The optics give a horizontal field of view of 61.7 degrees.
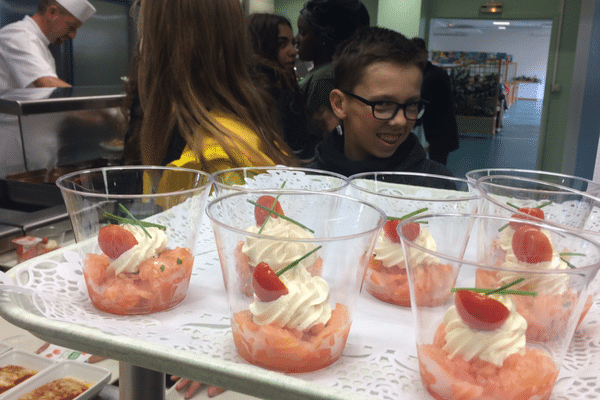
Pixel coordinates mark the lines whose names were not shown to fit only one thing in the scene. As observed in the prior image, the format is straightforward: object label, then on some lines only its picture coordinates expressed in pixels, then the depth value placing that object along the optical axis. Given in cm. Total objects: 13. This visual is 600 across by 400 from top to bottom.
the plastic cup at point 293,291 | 55
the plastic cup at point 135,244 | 66
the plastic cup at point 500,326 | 50
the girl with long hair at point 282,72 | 207
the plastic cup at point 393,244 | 71
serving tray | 51
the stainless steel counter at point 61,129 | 195
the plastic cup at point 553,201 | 77
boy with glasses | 150
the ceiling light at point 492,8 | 326
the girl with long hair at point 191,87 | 139
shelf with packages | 324
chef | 293
